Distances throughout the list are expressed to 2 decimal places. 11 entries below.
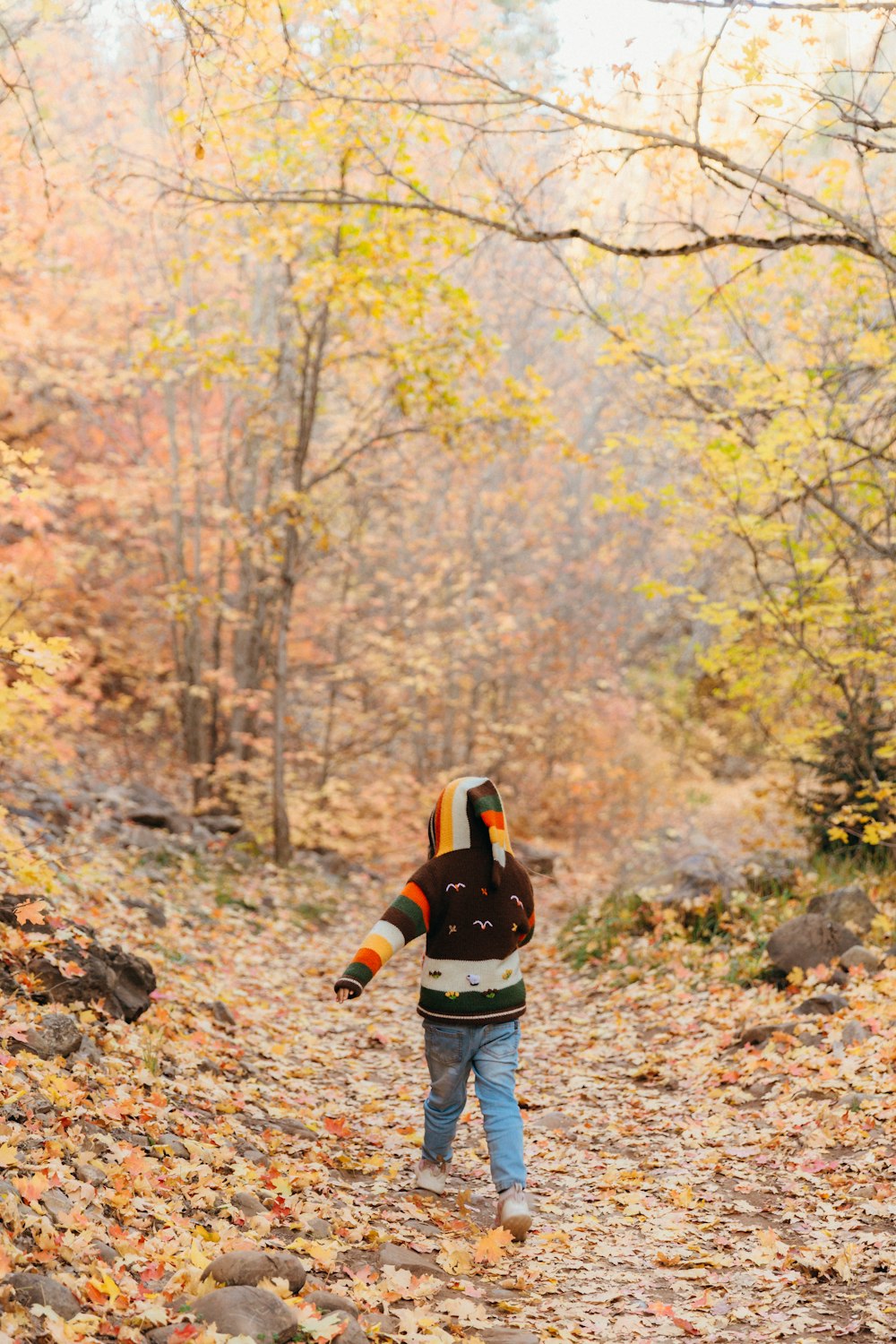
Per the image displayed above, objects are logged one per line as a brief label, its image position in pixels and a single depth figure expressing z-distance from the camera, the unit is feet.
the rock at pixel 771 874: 32.30
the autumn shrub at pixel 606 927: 33.37
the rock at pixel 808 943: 25.34
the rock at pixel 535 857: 50.03
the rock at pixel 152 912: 29.01
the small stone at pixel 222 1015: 23.38
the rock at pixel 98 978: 18.15
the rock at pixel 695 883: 32.09
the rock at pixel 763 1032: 22.86
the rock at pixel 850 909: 26.94
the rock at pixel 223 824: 46.34
